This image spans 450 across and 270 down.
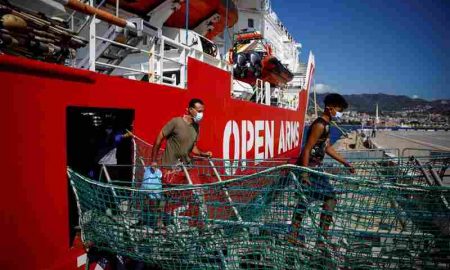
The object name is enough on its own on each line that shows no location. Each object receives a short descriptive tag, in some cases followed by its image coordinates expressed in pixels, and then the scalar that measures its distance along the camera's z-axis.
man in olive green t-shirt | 4.18
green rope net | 2.52
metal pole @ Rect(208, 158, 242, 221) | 3.02
